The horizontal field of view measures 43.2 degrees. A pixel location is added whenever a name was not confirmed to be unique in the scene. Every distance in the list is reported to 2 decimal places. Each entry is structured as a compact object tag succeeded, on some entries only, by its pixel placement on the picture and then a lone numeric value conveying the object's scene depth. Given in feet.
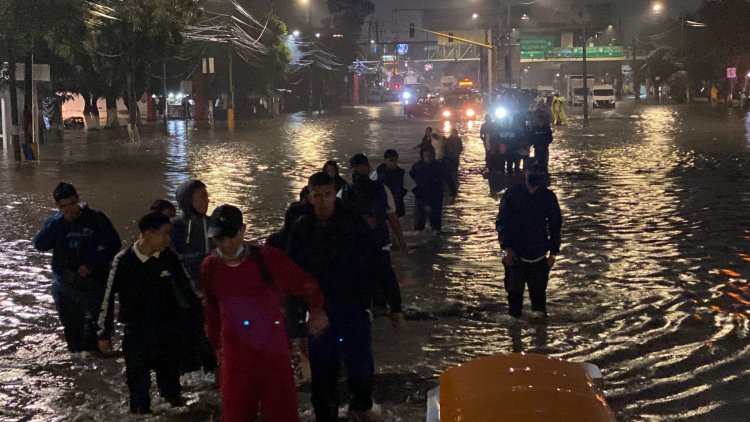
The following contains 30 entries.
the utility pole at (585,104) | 154.88
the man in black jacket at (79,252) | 24.09
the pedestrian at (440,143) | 55.93
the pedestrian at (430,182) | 42.50
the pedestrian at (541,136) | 65.72
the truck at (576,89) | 270.67
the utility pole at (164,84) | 174.37
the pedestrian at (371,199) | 25.58
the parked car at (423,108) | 195.42
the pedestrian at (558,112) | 142.82
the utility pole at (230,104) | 168.72
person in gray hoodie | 22.00
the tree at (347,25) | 333.74
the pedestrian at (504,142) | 70.33
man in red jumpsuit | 15.83
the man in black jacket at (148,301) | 19.67
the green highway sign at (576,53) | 359.66
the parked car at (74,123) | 199.02
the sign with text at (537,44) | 362.53
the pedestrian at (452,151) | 57.36
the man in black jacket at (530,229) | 26.61
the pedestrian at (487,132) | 71.67
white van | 236.63
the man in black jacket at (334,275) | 18.02
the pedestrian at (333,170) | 27.66
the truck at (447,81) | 312.44
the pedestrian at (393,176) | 37.70
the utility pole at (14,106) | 92.22
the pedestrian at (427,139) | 44.11
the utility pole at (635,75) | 327.67
